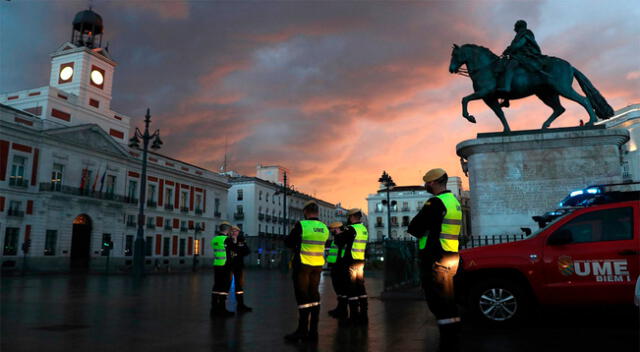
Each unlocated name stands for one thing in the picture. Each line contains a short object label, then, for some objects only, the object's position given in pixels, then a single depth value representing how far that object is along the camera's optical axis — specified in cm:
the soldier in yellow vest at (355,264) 725
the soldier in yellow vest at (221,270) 827
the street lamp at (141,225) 2469
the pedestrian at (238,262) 880
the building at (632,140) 4981
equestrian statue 1191
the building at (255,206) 6738
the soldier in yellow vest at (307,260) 591
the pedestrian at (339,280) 767
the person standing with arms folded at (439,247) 437
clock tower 4416
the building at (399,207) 8444
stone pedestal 1108
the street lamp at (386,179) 3112
